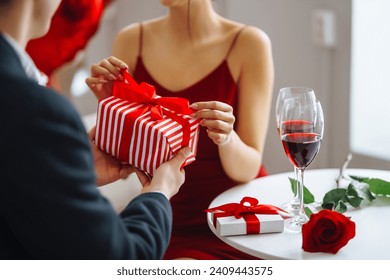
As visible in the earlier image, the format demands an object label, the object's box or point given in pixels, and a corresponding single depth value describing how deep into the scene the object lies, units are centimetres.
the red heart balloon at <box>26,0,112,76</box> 248
